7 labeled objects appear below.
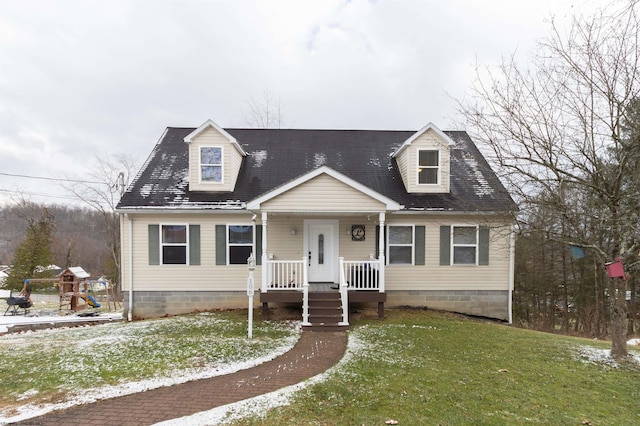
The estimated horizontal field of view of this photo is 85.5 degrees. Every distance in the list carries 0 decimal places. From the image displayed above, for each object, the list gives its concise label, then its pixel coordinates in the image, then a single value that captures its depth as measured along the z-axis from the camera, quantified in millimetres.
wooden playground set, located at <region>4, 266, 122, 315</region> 15039
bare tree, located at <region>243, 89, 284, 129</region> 24406
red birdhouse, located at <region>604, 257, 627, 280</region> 6617
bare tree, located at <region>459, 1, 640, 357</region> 6383
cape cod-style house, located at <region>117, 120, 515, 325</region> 11312
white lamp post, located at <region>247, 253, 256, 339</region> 8102
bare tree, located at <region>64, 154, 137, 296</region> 25230
